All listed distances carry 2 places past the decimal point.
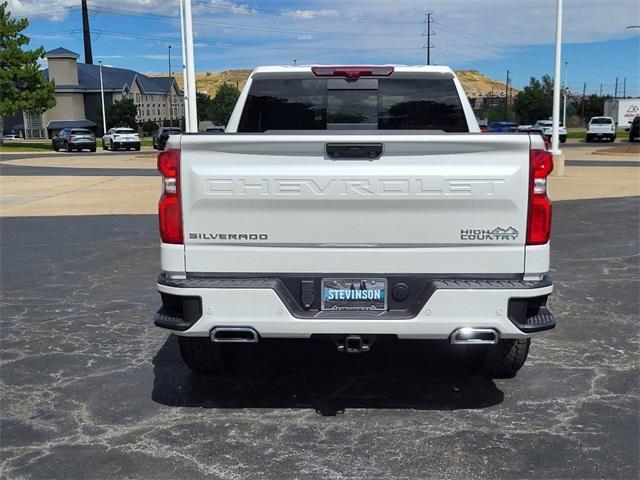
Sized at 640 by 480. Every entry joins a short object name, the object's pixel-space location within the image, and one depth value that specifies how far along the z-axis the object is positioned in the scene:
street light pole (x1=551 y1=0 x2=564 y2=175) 20.33
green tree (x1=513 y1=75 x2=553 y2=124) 84.94
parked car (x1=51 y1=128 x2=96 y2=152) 49.45
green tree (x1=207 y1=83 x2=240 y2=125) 95.56
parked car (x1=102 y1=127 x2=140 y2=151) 50.75
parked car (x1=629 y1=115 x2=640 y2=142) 47.91
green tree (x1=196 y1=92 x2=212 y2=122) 95.69
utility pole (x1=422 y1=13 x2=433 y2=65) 97.75
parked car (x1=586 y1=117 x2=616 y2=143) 50.66
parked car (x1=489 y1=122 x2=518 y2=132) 48.38
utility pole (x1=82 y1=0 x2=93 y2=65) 102.38
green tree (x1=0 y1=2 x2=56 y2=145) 51.19
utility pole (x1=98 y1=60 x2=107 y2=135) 75.44
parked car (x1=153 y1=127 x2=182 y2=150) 44.07
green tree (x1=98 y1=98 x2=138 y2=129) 80.56
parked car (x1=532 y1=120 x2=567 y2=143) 49.74
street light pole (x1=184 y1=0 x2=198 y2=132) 20.33
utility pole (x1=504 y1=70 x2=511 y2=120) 94.36
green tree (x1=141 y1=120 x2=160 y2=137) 85.69
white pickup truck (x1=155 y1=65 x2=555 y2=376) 3.89
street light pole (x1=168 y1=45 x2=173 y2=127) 105.50
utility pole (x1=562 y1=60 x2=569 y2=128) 72.69
